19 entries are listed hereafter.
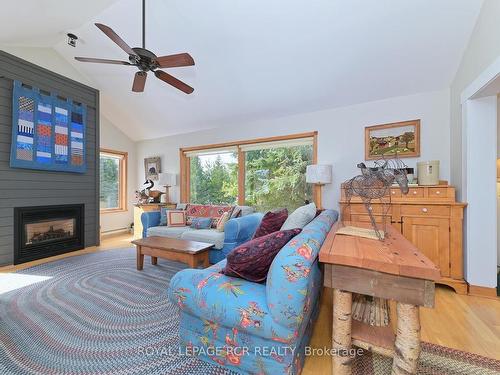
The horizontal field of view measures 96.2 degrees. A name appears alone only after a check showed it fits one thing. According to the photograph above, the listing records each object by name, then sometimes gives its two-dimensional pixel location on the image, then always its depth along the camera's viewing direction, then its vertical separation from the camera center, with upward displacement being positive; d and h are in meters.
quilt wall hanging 3.25 +0.88
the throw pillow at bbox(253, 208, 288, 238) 2.23 -0.36
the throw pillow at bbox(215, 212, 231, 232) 3.49 -0.55
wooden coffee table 2.55 -0.75
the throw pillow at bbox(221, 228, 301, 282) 1.41 -0.45
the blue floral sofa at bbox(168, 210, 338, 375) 1.15 -0.70
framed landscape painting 2.95 +0.63
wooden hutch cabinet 2.37 -0.39
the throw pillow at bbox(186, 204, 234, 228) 3.93 -0.45
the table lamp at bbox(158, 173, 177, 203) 4.79 +0.17
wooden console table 1.05 -0.51
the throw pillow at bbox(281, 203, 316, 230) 2.07 -0.29
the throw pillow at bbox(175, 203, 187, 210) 4.45 -0.39
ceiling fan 1.95 +1.19
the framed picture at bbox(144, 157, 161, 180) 5.30 +0.47
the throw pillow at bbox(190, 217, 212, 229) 3.77 -0.61
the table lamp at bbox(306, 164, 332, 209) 3.18 +0.18
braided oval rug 1.38 -1.11
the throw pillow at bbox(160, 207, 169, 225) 4.11 -0.54
